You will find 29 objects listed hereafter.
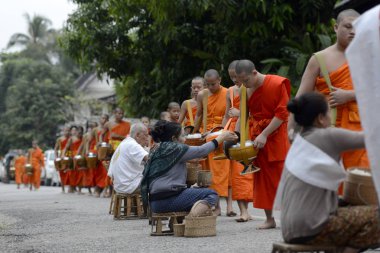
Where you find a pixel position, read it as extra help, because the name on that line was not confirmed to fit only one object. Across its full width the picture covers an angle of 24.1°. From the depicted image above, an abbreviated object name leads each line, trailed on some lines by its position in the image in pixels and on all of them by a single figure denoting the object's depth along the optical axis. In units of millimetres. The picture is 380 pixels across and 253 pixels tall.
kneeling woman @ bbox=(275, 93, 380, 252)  5379
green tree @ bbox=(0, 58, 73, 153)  59000
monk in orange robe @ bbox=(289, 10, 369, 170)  6840
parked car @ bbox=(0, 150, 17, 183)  46406
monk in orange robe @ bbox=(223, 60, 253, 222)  10712
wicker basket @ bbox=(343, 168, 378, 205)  5543
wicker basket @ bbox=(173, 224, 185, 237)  9094
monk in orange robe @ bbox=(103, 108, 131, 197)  18391
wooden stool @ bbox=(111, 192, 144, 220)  12047
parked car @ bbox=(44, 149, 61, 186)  37416
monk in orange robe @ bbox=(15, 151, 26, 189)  39000
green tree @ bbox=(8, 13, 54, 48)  79394
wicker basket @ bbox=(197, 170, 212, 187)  9836
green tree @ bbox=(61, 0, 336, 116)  17766
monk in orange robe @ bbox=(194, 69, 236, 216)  11719
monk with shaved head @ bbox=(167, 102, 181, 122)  13284
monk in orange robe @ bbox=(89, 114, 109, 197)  19766
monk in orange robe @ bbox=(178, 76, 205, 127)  12719
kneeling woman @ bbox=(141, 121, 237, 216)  8906
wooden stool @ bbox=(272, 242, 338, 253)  5340
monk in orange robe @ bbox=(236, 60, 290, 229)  9062
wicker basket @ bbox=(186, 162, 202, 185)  10167
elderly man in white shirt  11594
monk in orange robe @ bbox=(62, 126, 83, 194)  23002
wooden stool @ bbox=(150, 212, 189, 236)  9102
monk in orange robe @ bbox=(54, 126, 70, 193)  23861
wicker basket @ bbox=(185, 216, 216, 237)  8852
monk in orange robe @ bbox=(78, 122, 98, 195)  20961
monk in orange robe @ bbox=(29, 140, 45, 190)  31641
